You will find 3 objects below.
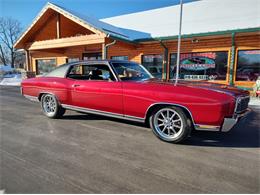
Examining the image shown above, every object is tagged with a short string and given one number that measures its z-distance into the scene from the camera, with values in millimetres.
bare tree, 52350
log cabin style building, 9227
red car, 3113
